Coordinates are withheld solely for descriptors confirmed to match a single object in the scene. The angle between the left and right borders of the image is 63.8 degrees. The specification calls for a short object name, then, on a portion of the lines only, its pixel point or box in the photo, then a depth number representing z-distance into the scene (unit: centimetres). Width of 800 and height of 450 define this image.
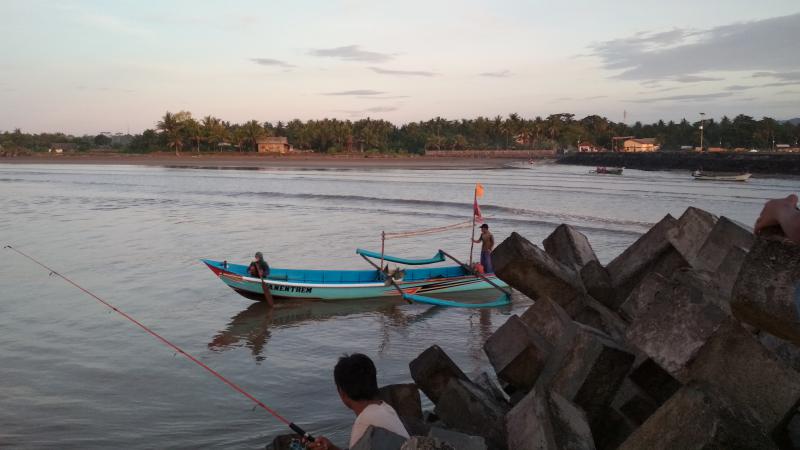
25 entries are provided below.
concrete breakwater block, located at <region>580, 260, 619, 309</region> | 600
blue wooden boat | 1495
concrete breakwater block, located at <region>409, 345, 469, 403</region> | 556
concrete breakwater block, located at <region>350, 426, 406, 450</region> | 306
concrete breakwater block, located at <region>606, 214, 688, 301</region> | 602
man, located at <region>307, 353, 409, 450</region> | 355
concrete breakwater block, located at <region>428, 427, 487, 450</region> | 350
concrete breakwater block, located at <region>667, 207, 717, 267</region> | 583
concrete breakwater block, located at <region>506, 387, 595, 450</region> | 368
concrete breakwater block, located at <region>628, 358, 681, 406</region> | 462
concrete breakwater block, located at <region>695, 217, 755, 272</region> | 519
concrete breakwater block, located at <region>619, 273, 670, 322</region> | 431
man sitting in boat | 1491
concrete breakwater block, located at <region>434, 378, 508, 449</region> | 463
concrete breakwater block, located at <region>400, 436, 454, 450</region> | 255
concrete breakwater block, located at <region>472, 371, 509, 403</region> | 608
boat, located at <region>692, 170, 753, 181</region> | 6444
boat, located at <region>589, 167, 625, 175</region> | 8138
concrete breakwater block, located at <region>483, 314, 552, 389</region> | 507
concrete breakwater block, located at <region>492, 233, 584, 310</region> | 561
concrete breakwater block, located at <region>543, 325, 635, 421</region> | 421
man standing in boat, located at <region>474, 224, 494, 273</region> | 1702
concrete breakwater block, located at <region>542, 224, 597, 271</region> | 670
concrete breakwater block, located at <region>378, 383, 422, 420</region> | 532
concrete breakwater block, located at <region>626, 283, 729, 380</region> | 352
